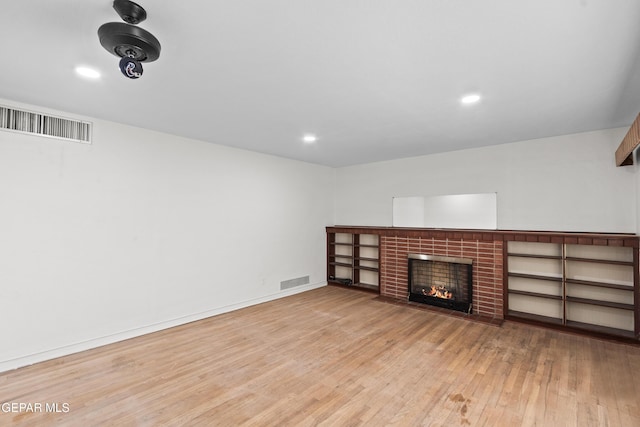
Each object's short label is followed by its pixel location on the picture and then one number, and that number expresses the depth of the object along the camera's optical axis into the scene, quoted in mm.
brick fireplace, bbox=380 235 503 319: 4492
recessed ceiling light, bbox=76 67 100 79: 2324
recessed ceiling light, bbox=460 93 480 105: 2789
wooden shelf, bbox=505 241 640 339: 3699
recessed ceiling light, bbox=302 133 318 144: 4222
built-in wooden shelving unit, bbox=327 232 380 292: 6207
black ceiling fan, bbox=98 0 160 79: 1590
